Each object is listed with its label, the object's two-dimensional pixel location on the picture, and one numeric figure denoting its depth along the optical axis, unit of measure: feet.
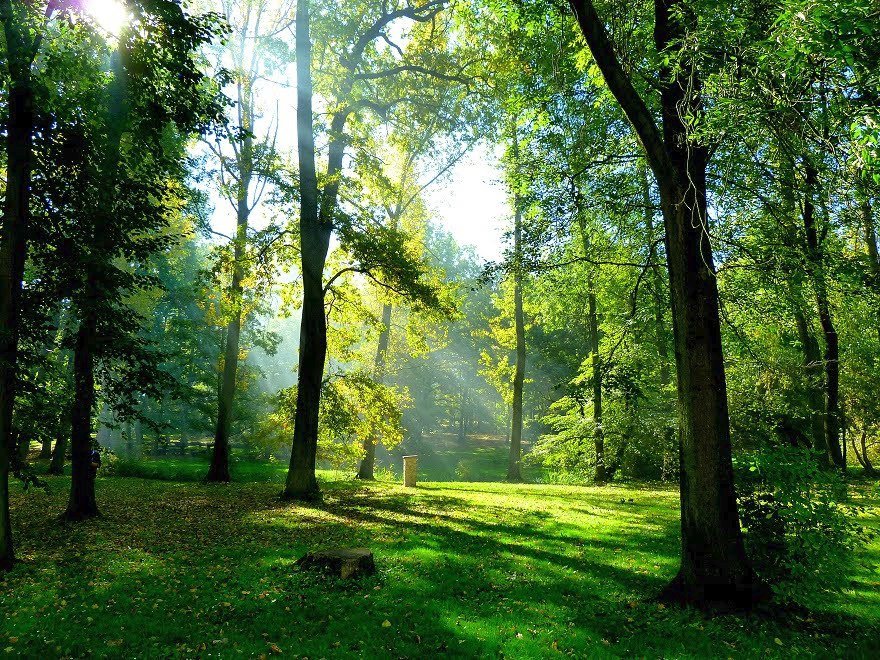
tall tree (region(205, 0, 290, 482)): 53.36
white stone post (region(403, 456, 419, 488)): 55.83
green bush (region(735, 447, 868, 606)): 17.26
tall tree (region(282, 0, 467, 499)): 41.47
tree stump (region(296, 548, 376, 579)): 21.62
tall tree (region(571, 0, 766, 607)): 17.89
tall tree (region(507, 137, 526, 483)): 69.82
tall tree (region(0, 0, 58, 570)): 21.59
